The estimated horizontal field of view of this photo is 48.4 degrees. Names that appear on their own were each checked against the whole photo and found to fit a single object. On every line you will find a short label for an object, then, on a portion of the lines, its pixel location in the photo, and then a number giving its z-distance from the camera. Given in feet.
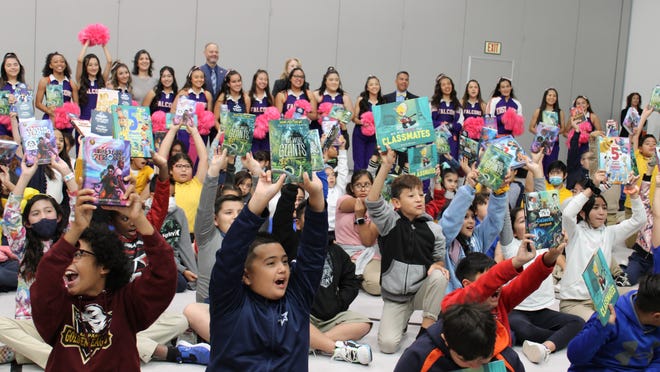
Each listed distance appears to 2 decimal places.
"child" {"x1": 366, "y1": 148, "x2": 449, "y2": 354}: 14.94
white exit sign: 42.93
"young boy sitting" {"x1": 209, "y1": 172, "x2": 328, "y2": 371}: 8.32
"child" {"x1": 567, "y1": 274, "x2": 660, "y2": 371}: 9.84
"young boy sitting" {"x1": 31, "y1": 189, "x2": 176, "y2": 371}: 8.12
